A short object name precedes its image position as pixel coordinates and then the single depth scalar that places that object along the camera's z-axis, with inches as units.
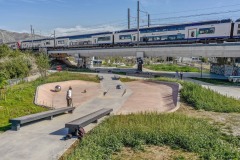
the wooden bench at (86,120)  444.3
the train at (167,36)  1440.7
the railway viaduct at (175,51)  1448.1
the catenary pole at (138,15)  1820.3
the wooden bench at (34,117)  494.0
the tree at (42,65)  1472.7
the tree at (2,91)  819.5
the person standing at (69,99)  759.7
